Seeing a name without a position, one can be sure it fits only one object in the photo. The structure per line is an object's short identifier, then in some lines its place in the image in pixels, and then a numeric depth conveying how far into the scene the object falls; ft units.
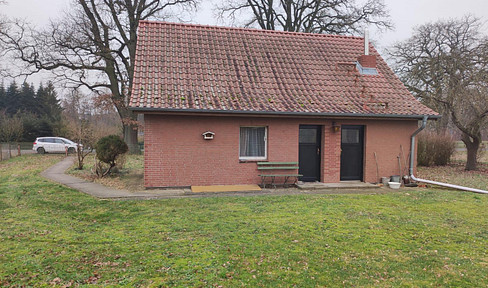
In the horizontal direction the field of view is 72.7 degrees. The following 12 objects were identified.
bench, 36.24
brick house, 34.40
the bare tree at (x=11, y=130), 90.31
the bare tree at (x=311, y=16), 87.35
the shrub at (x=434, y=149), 61.67
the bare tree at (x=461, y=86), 51.72
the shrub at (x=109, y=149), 41.27
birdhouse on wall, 34.67
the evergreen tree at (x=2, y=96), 162.15
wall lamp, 37.70
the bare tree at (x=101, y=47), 72.84
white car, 87.20
